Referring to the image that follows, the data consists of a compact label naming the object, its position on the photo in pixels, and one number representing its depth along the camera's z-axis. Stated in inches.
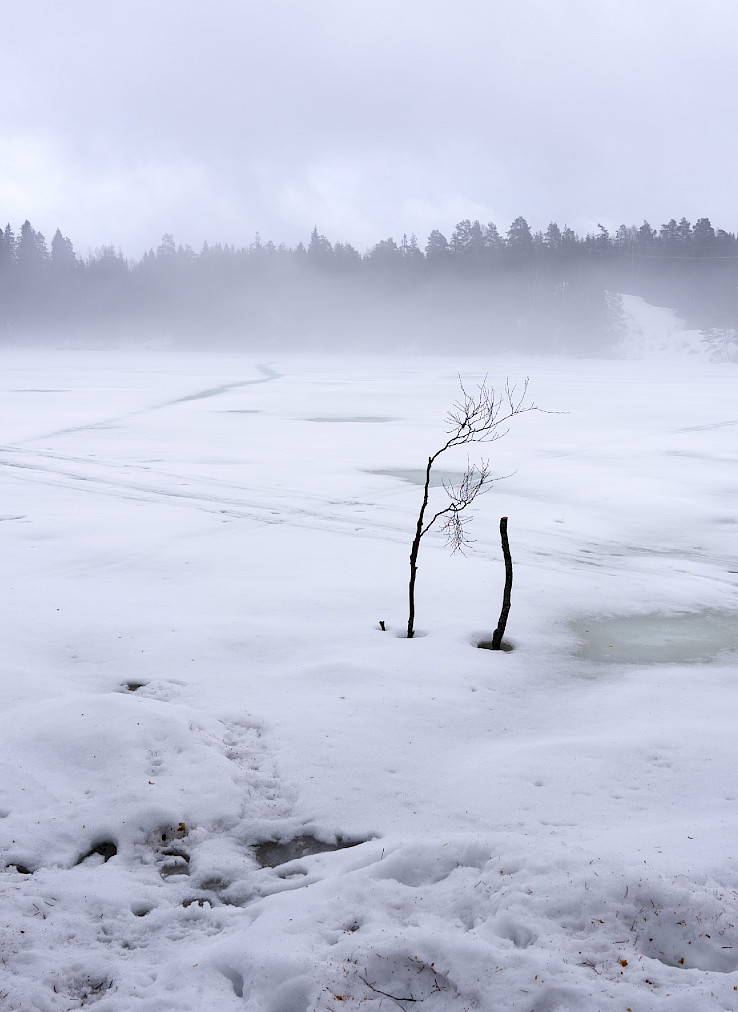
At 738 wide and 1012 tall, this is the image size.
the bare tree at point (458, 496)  278.5
